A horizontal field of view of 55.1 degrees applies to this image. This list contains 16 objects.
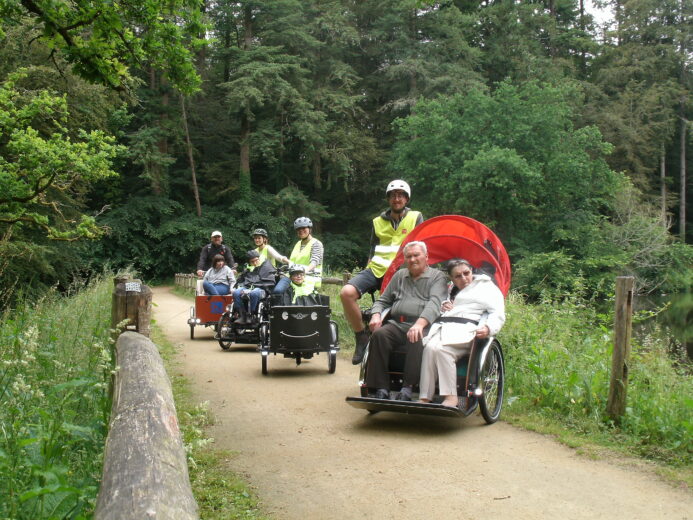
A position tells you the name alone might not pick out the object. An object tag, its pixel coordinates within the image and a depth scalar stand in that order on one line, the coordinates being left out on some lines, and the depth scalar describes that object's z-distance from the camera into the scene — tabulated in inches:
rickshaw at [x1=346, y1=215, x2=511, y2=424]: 214.5
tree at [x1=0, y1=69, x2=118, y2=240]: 420.5
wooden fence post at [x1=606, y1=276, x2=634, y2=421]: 216.4
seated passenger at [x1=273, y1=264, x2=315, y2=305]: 370.9
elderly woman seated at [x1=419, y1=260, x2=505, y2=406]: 217.5
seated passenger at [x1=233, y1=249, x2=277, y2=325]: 417.4
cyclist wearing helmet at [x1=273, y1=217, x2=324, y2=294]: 370.6
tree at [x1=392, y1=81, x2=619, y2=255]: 1216.8
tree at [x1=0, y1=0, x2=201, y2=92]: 233.5
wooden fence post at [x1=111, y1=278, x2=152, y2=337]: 175.6
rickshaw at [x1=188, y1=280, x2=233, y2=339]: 464.8
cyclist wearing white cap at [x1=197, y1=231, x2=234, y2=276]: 494.3
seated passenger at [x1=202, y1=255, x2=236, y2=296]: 477.1
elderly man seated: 226.7
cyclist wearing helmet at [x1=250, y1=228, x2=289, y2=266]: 436.8
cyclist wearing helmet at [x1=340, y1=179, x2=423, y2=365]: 267.6
